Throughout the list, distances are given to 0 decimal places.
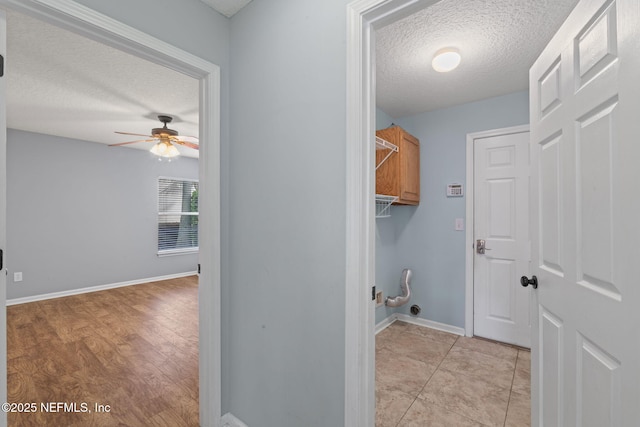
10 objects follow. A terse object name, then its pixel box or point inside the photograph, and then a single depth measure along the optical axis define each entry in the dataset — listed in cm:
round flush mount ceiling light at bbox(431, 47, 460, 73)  194
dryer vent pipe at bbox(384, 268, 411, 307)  300
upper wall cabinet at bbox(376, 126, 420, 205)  270
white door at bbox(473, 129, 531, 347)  264
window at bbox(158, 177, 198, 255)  529
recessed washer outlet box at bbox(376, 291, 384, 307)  286
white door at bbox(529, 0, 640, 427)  70
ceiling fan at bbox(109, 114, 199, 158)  327
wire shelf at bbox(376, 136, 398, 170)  252
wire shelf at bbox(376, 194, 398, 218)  258
